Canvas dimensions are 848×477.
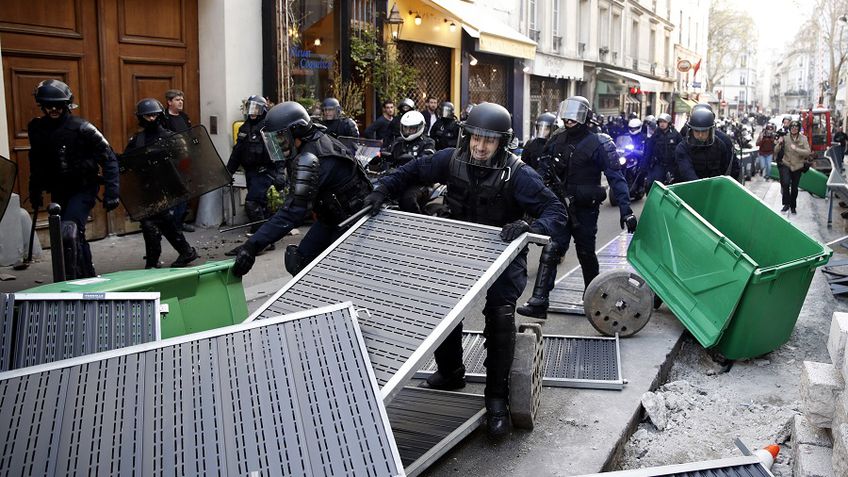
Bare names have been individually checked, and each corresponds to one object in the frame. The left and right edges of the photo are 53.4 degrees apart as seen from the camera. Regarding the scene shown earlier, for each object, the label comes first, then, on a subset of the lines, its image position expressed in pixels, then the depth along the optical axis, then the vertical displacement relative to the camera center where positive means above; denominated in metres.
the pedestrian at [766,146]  19.39 -0.28
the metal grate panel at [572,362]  4.89 -1.40
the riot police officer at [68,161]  6.61 -0.21
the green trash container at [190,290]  4.18 -0.84
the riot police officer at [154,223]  7.74 -0.82
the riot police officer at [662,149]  10.83 -0.23
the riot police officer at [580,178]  6.43 -0.34
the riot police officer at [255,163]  9.19 -0.32
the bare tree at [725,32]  68.00 +8.40
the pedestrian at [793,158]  13.42 -0.38
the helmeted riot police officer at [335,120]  10.53 +0.18
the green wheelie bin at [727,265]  5.28 -0.88
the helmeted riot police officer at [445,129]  11.65 +0.07
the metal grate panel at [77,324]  3.24 -0.75
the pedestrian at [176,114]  9.05 +0.22
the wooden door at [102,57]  8.26 +0.82
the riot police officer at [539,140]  7.86 -0.06
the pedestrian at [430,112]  13.89 +0.37
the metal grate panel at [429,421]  3.76 -1.40
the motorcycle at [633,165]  14.66 -0.55
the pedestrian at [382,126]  12.09 +0.12
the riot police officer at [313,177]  4.64 -0.24
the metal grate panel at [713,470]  2.49 -1.00
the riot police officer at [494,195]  4.03 -0.30
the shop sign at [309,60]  11.82 +1.08
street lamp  14.21 +1.88
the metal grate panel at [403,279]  3.20 -0.62
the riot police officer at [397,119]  11.86 +0.22
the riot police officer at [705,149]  7.79 -0.14
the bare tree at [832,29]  45.22 +5.92
